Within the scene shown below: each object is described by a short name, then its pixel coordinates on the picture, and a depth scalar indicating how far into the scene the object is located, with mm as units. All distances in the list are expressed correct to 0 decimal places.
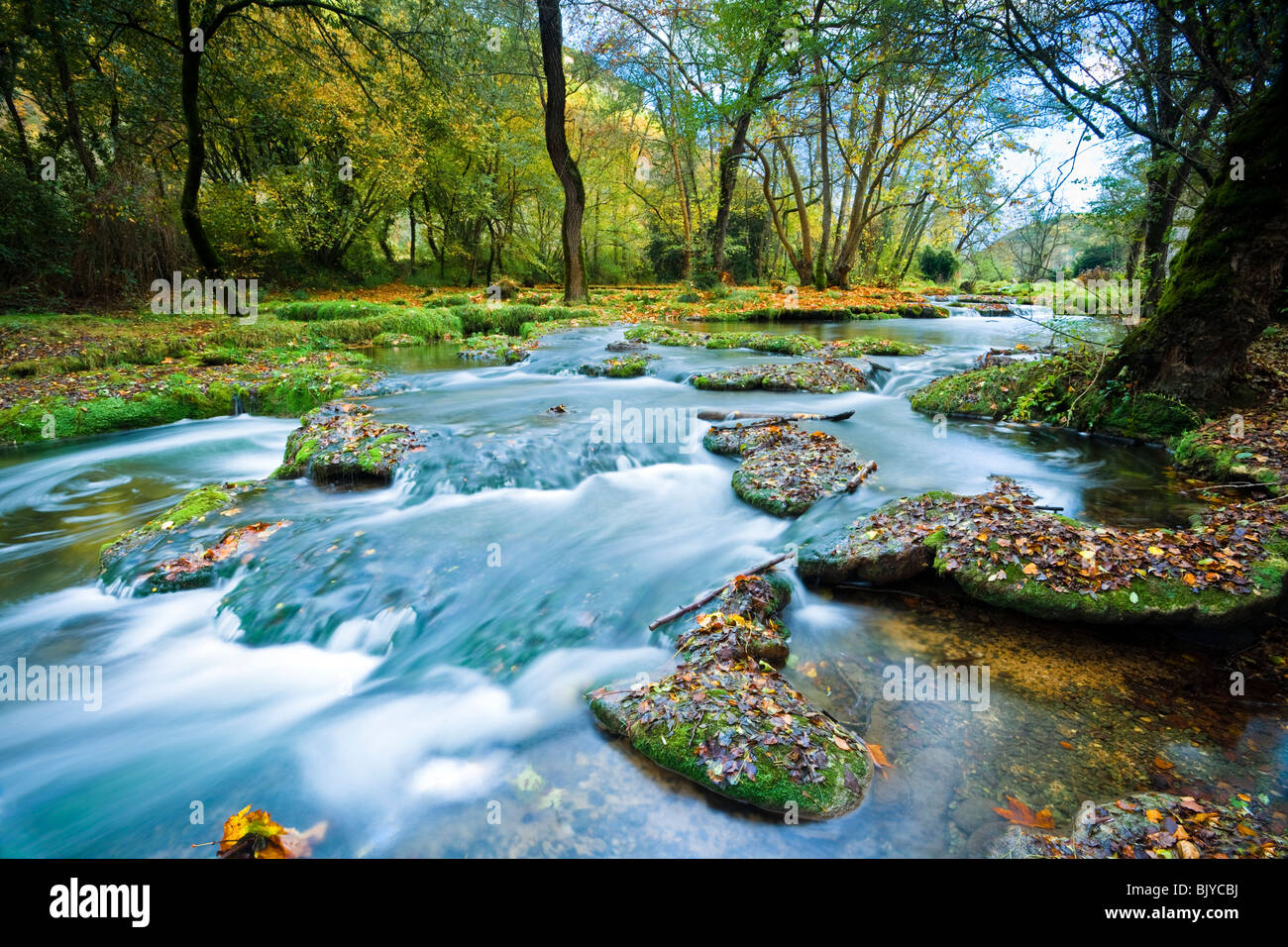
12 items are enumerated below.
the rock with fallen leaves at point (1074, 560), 3510
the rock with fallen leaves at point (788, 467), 5531
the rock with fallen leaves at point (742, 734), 2549
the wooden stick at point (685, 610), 3895
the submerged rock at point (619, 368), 11602
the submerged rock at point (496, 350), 13680
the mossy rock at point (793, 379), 9734
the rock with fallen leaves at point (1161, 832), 2076
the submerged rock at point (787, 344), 13086
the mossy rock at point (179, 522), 4664
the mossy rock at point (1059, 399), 6824
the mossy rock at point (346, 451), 6109
